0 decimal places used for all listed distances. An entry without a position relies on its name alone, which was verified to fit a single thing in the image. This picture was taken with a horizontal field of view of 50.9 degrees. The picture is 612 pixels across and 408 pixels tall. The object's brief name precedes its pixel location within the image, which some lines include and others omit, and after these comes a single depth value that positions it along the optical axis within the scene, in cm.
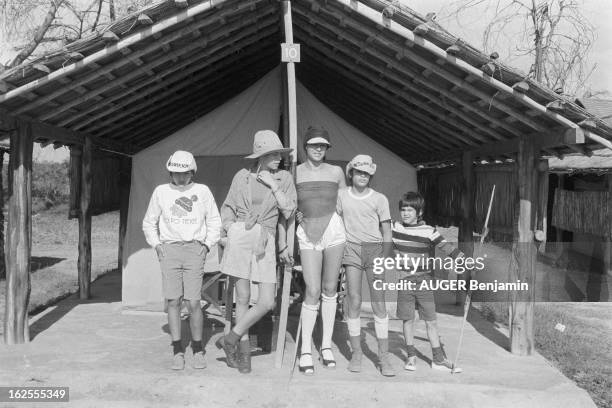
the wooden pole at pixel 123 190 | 943
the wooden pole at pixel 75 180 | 833
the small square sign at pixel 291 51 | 547
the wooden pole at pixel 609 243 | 1170
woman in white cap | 507
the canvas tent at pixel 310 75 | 530
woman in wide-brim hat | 506
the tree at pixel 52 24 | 1611
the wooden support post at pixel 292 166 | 527
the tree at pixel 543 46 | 1689
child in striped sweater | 523
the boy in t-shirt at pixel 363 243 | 513
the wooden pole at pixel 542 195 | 621
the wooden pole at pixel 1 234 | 1061
